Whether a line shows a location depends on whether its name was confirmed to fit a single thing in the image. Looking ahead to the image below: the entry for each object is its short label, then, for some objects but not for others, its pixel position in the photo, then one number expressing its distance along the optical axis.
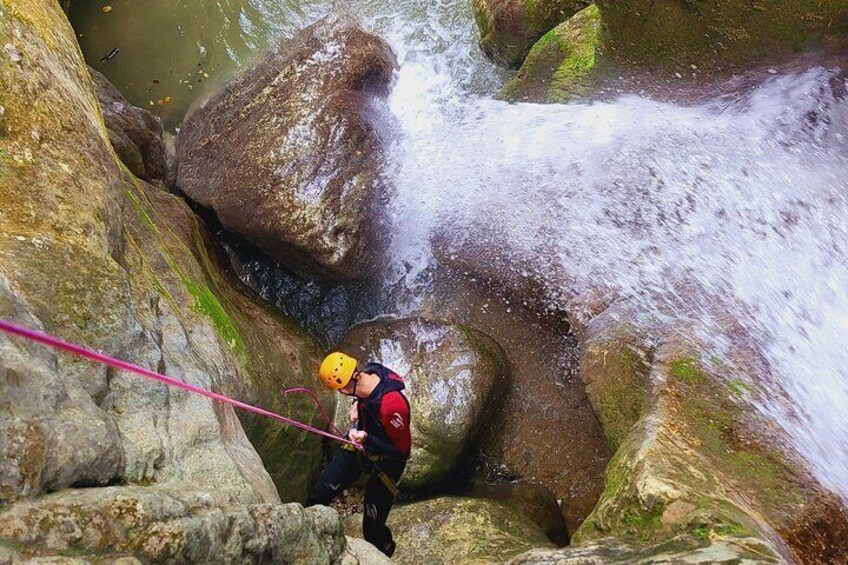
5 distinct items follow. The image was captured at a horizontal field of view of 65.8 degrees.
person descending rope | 4.96
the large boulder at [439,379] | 6.67
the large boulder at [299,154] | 7.38
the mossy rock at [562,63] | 8.24
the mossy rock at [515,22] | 9.17
